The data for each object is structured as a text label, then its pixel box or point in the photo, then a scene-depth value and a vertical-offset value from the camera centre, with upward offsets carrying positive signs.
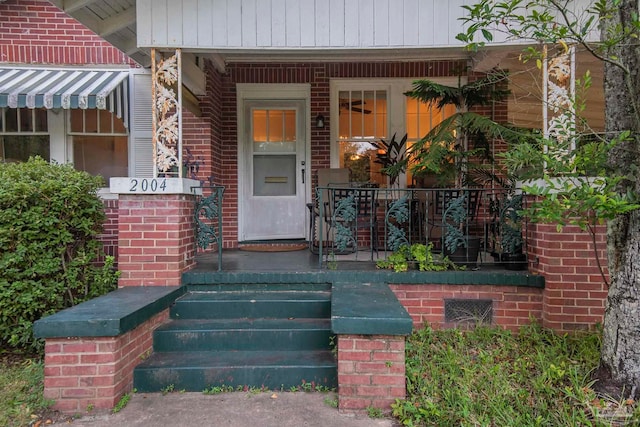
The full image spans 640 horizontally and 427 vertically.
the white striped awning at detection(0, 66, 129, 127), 4.38 +1.32
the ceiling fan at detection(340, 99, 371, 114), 6.24 +1.48
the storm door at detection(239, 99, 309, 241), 6.20 +0.52
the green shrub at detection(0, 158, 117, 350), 3.34 -0.35
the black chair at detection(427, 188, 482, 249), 3.97 +0.00
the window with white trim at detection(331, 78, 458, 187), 6.16 +1.25
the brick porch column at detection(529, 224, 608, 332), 3.47 -0.65
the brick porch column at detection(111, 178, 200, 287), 3.65 -0.25
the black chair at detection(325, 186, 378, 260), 3.96 -0.10
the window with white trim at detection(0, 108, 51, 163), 5.31 +0.93
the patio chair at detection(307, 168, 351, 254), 5.73 +0.37
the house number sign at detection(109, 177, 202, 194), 3.63 +0.17
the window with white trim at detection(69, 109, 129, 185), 5.41 +0.82
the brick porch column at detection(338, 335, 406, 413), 2.64 -1.09
